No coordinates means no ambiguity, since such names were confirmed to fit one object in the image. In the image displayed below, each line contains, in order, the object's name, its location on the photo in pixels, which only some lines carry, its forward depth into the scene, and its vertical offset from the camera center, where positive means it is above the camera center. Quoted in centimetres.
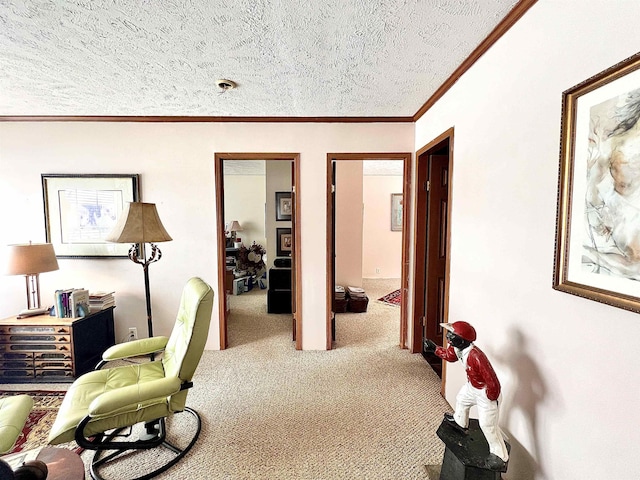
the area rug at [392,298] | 478 -137
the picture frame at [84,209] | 284 +14
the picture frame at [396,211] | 663 +24
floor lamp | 209 -3
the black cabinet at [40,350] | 240 -109
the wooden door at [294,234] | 297 -13
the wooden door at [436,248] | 280 -27
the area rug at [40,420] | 178 -139
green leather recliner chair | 141 -97
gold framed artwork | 87 +11
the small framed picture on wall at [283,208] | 466 +23
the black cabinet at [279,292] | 421 -105
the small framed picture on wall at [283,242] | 468 -33
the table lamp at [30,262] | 238 -33
